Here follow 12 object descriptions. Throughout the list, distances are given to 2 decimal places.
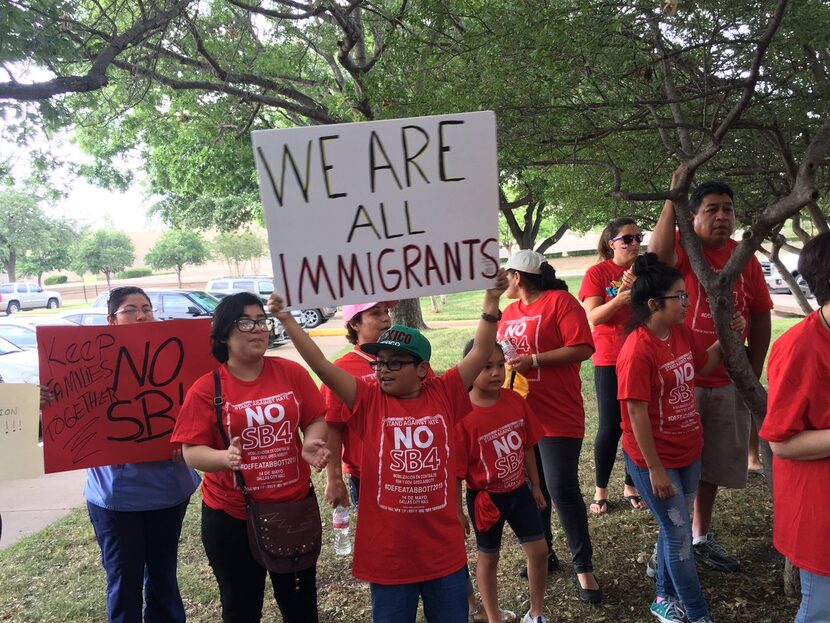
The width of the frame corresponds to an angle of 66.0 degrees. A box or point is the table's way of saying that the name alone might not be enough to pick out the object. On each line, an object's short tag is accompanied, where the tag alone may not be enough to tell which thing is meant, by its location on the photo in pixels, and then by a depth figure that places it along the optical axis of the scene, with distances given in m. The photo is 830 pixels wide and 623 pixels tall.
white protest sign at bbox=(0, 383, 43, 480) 2.94
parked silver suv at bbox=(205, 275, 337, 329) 21.90
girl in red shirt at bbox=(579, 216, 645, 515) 4.26
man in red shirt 3.26
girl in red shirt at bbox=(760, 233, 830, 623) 2.00
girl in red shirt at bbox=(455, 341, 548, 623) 3.02
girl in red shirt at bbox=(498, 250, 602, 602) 3.47
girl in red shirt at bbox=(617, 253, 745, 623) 2.85
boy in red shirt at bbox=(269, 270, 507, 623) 2.38
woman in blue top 2.92
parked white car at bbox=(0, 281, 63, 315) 35.22
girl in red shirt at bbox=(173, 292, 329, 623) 2.58
